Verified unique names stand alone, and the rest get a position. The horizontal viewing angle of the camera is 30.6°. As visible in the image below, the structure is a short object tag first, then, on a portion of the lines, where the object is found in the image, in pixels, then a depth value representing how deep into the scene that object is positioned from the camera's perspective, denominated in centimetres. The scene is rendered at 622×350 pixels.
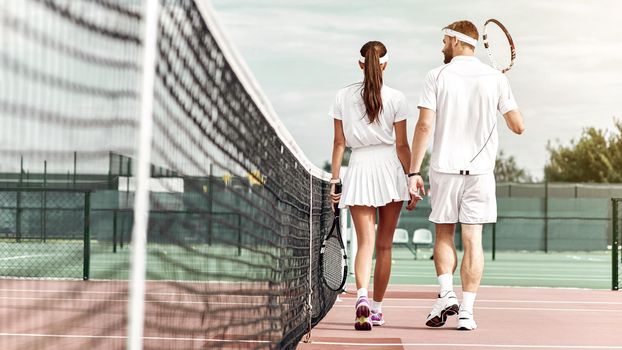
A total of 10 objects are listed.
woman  729
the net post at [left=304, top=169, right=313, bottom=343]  754
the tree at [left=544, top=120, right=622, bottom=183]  7656
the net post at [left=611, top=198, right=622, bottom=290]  1430
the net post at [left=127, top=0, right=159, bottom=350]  251
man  730
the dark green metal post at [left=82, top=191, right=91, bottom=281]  1453
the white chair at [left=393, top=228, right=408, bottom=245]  2701
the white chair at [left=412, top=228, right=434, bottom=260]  2748
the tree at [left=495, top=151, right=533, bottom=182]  9269
